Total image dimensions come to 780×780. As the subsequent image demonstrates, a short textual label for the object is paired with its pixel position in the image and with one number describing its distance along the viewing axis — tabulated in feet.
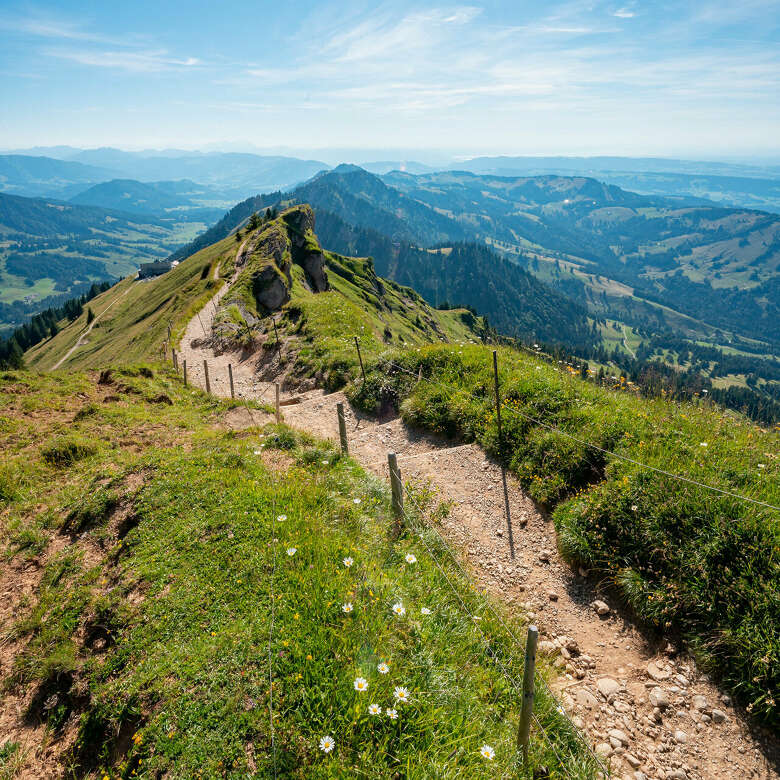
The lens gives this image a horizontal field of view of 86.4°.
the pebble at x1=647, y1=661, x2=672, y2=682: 20.66
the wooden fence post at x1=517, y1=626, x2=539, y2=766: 14.11
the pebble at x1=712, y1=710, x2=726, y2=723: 18.54
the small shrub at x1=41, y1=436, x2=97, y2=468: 39.37
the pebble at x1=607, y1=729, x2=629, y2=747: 18.60
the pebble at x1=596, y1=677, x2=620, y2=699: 20.63
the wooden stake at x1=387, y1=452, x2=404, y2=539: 27.77
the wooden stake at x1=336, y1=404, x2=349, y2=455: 38.52
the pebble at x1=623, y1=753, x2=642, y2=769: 17.74
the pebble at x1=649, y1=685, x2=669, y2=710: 19.66
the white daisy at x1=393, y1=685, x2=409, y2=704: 15.33
